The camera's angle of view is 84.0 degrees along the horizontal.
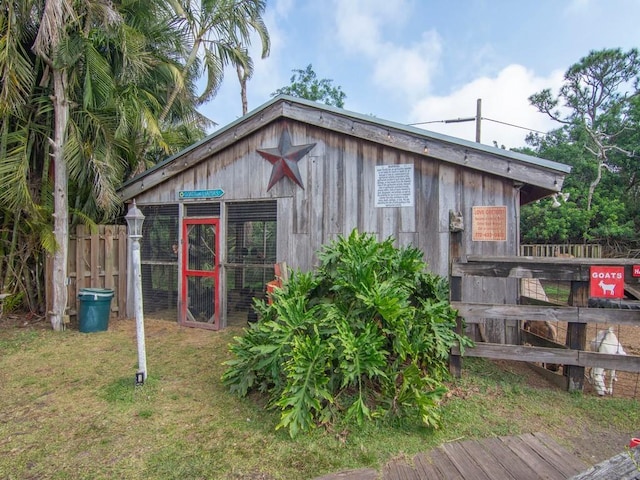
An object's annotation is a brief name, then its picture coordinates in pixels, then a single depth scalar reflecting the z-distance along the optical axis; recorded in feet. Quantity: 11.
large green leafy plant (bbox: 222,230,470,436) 9.33
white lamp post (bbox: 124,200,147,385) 12.05
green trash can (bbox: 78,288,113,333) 19.19
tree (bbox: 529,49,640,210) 61.11
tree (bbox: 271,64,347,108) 74.02
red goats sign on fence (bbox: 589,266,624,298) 10.36
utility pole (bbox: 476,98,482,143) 35.94
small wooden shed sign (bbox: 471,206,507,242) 14.24
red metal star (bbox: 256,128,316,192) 17.88
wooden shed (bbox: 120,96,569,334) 14.43
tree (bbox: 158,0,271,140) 29.60
